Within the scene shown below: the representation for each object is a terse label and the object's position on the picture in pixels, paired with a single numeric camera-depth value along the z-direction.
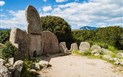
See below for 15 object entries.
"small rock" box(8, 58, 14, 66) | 6.27
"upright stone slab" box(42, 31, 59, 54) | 10.55
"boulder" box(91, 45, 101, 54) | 10.72
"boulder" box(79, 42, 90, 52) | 11.65
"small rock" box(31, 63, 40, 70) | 6.81
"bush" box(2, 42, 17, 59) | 7.16
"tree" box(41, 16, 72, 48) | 14.45
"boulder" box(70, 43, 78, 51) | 12.28
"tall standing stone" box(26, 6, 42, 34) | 9.37
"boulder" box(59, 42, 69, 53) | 11.27
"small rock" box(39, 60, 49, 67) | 7.20
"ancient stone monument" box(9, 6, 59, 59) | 8.30
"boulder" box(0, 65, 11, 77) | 4.78
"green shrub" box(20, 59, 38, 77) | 5.73
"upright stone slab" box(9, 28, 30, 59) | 8.12
